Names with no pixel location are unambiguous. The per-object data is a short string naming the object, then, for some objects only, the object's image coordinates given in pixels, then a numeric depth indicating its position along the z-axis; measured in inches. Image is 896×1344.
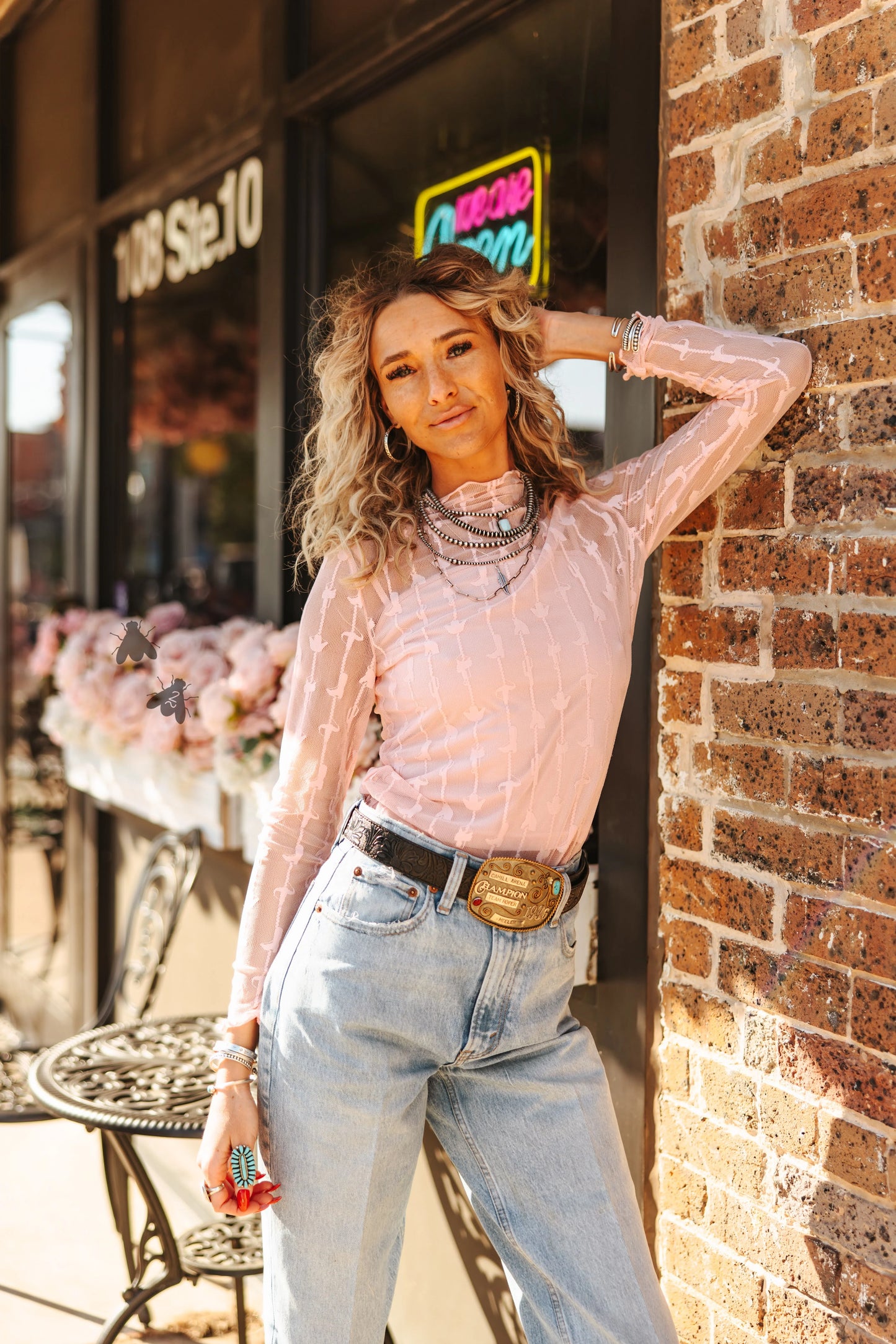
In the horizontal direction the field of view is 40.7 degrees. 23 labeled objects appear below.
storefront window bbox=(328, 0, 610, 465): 90.9
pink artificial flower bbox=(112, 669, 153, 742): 139.1
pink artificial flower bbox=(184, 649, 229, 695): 122.9
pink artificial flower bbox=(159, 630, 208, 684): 126.5
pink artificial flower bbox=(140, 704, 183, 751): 128.5
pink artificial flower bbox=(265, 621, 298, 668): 114.0
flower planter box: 124.4
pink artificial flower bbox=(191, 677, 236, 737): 115.6
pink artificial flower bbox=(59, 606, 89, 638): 162.2
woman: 63.0
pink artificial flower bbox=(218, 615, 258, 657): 124.7
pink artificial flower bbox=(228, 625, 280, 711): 113.9
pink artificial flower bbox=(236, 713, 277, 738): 114.4
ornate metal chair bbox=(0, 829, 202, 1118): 121.3
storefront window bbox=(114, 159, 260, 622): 144.3
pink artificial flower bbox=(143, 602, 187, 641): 147.3
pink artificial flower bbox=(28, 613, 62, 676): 163.3
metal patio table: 92.9
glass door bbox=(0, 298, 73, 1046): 189.6
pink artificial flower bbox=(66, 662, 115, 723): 145.6
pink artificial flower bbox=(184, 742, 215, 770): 126.4
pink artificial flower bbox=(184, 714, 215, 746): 124.0
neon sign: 98.1
